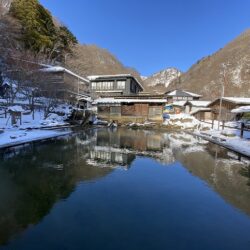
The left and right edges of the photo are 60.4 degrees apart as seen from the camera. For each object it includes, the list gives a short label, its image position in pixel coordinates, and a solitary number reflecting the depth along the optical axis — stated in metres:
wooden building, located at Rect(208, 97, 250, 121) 37.19
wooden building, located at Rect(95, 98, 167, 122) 35.50
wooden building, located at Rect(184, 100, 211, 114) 50.07
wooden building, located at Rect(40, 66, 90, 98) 25.31
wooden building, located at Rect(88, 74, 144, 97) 42.84
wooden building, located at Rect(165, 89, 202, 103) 57.44
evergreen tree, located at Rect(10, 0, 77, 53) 31.88
